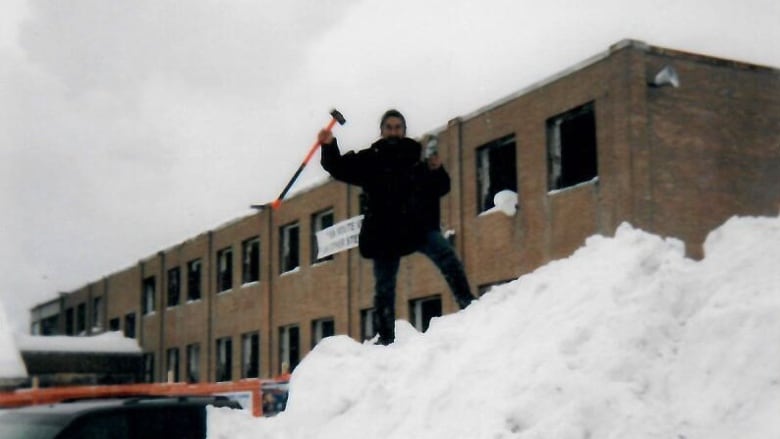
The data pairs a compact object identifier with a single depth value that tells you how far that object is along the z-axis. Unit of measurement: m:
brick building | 18.47
